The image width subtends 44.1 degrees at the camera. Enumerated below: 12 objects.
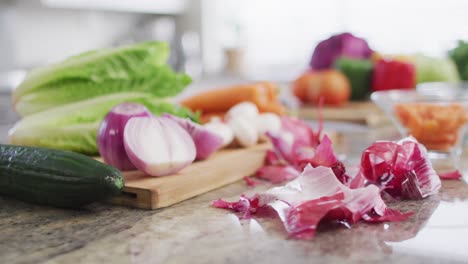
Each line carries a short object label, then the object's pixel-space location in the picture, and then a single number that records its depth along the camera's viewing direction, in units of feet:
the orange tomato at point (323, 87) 6.69
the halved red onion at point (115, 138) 3.01
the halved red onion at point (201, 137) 3.30
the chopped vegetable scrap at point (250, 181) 3.38
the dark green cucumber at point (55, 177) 2.61
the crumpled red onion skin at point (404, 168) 2.85
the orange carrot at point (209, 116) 4.40
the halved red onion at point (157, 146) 2.92
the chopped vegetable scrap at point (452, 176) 3.31
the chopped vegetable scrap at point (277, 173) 3.43
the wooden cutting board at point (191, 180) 2.82
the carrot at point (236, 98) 4.45
